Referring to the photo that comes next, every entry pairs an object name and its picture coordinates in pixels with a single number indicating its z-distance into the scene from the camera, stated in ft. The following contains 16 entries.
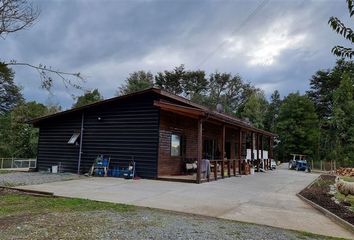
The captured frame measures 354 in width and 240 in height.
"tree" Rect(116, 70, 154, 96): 126.21
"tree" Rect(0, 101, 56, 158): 93.20
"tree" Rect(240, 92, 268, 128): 129.18
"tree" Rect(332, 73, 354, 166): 105.40
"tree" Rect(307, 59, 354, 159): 120.26
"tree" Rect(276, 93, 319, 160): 112.27
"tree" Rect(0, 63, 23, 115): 119.14
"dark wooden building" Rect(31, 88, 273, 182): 44.01
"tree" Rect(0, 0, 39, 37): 21.52
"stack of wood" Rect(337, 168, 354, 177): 75.21
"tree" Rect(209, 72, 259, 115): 148.15
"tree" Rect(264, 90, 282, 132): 142.10
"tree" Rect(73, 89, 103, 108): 111.14
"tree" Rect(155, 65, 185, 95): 139.64
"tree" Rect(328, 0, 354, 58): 13.50
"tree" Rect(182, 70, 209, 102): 141.28
